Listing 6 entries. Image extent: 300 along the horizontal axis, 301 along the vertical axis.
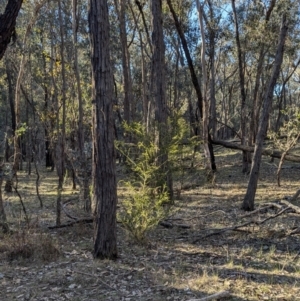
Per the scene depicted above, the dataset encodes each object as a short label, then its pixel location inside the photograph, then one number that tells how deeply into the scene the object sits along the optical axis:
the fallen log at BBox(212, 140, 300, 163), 12.50
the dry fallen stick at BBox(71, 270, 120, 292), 4.84
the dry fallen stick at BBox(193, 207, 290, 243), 6.89
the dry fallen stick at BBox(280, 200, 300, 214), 6.79
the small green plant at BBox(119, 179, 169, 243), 6.55
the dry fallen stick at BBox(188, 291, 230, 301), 4.27
